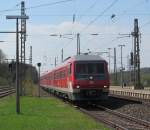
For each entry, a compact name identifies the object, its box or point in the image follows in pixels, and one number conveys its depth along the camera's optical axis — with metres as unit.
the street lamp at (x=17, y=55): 23.38
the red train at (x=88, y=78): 30.11
